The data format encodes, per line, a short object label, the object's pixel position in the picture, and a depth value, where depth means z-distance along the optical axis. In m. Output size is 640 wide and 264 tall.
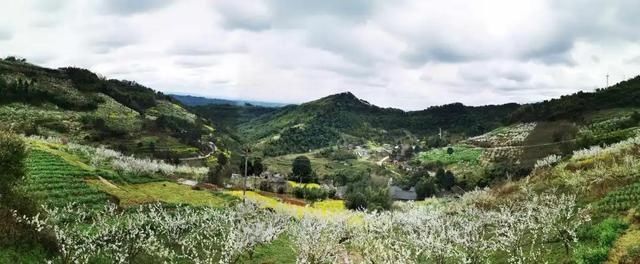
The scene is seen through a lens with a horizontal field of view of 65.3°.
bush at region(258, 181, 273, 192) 107.81
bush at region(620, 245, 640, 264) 17.75
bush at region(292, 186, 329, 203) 105.31
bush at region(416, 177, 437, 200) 133.12
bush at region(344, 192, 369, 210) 97.62
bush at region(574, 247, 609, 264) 20.12
